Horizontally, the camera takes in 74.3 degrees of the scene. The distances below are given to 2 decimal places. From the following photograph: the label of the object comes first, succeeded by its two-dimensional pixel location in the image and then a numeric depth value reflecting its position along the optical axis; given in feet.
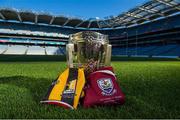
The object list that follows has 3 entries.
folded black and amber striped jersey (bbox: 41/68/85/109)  5.08
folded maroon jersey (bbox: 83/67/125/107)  5.14
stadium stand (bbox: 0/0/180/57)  94.16
